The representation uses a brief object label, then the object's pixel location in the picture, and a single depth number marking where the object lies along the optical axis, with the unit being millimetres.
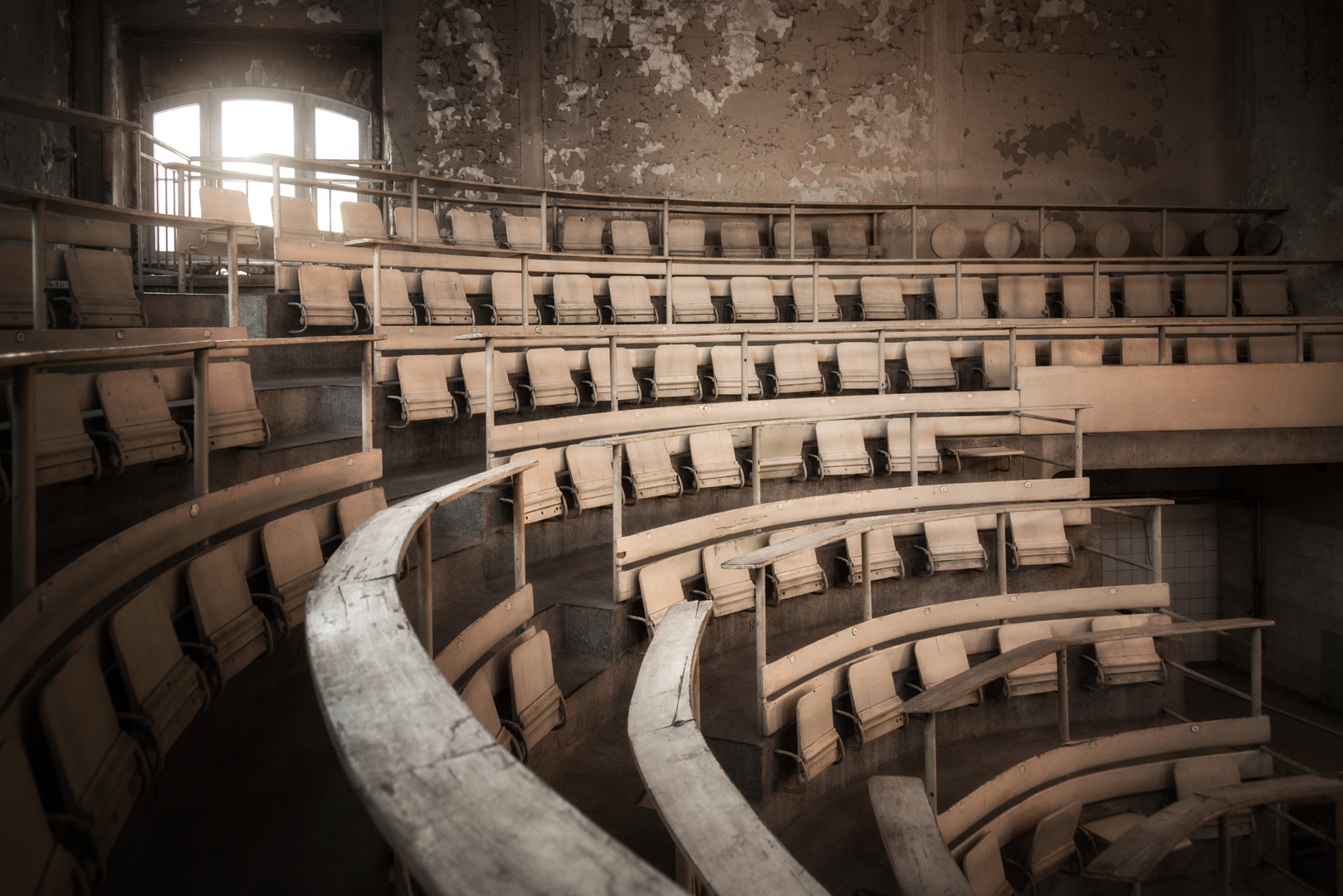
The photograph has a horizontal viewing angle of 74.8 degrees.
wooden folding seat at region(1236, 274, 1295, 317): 6492
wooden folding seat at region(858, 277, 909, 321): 5977
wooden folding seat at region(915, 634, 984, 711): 3641
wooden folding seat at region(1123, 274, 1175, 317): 6340
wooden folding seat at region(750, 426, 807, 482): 4426
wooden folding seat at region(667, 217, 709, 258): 6383
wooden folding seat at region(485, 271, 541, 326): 4840
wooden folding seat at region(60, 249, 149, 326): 2957
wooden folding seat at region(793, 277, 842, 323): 5910
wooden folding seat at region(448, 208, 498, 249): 5754
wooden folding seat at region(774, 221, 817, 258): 6680
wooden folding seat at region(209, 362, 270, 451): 2508
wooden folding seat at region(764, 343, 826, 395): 5059
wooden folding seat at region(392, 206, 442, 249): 5684
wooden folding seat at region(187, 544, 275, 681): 1831
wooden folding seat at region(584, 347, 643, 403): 4555
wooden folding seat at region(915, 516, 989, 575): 4324
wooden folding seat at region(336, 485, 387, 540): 2523
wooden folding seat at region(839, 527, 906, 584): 4109
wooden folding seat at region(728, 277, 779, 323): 5723
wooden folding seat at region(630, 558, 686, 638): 3143
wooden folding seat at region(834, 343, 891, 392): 5234
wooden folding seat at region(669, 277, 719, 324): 5570
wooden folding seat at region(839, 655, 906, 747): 3309
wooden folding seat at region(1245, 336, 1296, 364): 5750
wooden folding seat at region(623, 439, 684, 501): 3928
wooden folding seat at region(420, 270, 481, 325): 4488
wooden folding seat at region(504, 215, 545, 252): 5984
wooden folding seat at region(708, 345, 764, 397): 4953
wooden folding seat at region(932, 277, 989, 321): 6105
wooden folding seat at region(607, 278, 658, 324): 5332
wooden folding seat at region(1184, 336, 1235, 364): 5605
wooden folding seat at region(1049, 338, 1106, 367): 5445
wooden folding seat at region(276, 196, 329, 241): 4809
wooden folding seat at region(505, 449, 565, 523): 3418
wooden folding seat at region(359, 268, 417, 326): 4227
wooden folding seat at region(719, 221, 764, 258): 6539
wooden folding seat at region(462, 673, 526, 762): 2049
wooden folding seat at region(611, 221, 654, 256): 6223
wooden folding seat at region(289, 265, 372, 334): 3961
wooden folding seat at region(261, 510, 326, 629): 2158
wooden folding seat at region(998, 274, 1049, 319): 6223
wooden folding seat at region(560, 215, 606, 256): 6105
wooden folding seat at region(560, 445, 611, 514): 3754
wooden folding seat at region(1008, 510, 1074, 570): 4383
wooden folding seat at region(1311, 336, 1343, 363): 5664
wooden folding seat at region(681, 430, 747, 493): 4199
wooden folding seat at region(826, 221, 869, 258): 6734
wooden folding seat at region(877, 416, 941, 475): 4629
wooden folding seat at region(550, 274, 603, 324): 5094
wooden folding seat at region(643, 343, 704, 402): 4770
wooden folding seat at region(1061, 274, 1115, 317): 6242
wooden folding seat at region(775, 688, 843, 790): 2963
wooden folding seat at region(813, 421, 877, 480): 4520
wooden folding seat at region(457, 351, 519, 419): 4016
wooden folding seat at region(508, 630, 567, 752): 2314
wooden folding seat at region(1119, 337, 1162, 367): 5617
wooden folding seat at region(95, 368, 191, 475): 2123
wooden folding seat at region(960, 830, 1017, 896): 2834
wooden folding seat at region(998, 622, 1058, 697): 3889
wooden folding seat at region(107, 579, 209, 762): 1503
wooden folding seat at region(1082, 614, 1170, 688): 4074
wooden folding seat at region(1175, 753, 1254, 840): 3691
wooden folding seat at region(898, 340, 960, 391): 5391
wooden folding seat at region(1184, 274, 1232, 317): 6414
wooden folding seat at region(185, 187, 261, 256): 4934
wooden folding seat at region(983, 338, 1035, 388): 5344
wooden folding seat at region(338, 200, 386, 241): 5012
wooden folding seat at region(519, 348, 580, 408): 4258
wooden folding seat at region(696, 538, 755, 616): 3555
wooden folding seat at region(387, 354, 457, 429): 3795
